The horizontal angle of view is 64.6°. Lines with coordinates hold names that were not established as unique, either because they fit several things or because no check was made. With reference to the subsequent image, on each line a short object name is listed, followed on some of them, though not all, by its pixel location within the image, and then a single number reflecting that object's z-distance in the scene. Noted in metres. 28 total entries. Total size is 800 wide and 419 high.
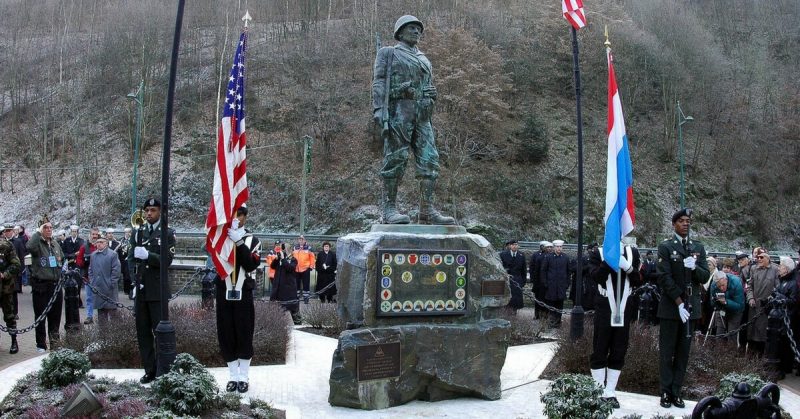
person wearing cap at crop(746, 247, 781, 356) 10.40
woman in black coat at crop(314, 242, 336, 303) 18.31
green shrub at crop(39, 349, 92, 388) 6.45
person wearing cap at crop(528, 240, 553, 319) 15.17
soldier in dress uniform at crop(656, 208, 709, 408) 7.06
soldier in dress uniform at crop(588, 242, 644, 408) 7.11
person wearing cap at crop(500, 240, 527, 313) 16.23
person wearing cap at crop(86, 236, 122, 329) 11.66
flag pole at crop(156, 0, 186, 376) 6.52
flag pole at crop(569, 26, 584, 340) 9.52
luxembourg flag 7.25
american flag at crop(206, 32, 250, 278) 7.16
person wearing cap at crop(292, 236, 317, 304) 17.81
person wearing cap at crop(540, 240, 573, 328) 14.57
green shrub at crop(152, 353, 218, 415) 5.41
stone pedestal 6.84
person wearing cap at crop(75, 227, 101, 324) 13.63
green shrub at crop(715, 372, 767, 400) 5.31
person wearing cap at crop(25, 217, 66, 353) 10.62
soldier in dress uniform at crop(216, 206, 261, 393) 7.22
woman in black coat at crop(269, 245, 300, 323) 14.30
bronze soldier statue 7.91
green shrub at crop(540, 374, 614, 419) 5.05
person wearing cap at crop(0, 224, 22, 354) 10.23
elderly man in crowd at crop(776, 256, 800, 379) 9.75
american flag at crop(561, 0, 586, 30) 10.44
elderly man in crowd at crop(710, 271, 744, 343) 10.66
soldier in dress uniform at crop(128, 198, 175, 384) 7.50
